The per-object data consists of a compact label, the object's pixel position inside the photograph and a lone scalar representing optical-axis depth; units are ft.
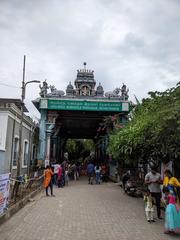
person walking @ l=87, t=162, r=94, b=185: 47.66
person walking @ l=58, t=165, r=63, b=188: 41.38
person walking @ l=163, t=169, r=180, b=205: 17.65
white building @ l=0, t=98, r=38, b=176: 33.30
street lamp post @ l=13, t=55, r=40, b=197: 32.48
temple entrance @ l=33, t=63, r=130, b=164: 52.63
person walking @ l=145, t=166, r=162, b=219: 20.98
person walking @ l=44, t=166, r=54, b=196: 30.78
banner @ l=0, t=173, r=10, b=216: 17.58
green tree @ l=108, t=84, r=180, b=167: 17.82
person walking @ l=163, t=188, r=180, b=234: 15.58
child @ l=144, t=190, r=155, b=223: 19.06
